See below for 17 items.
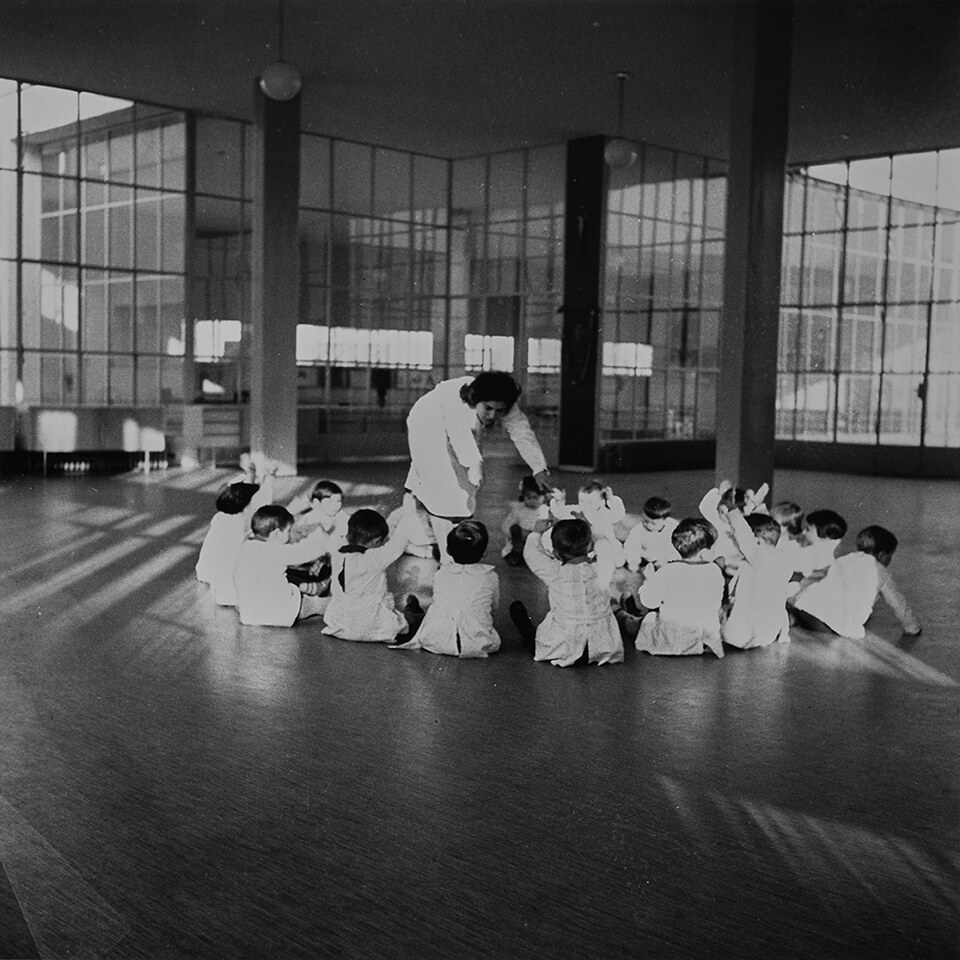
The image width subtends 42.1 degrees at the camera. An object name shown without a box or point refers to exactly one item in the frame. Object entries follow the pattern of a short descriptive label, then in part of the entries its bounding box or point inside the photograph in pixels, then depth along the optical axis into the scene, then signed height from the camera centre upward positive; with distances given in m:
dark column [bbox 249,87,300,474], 18.22 +1.68
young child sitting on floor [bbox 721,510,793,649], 7.15 -1.14
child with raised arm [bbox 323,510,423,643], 7.03 -1.13
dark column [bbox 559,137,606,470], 21.39 +1.60
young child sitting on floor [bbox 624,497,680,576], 8.91 -1.05
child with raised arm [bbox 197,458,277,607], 8.15 -1.00
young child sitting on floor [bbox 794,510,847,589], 7.99 -0.98
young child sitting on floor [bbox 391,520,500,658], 6.68 -1.13
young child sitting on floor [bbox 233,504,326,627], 7.41 -1.15
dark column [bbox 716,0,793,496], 13.23 +1.71
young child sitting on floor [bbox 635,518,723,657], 6.89 -1.14
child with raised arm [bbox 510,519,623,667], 6.57 -1.12
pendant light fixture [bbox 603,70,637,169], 16.33 +3.15
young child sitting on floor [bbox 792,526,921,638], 7.64 -1.18
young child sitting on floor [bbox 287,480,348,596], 7.83 -0.94
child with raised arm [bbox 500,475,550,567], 10.30 -1.10
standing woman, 7.51 -0.36
